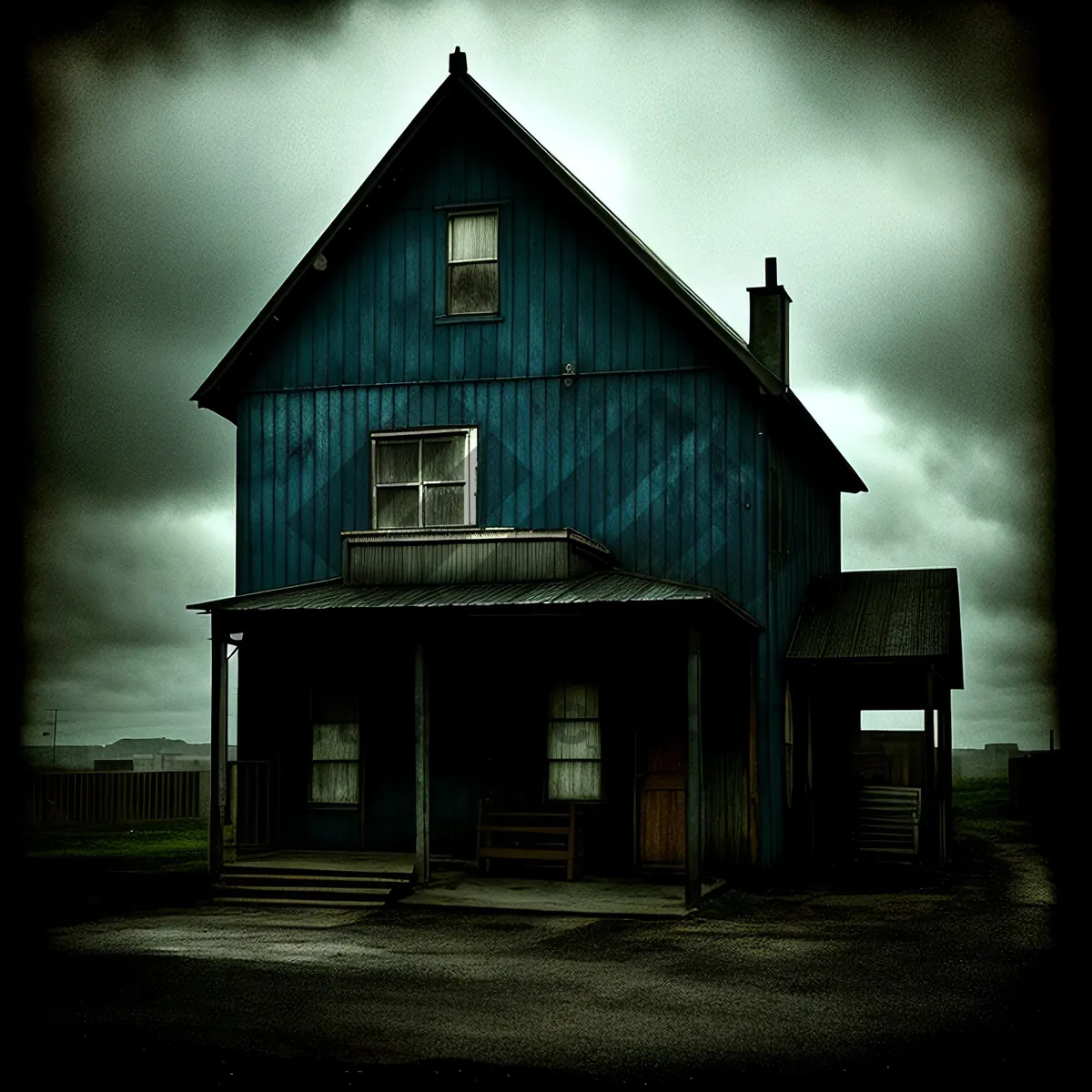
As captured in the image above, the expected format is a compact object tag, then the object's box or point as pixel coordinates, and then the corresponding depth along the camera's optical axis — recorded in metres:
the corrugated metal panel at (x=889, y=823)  22.72
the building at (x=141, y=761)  42.81
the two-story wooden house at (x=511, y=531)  19.88
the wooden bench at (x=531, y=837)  19.39
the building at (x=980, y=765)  69.69
